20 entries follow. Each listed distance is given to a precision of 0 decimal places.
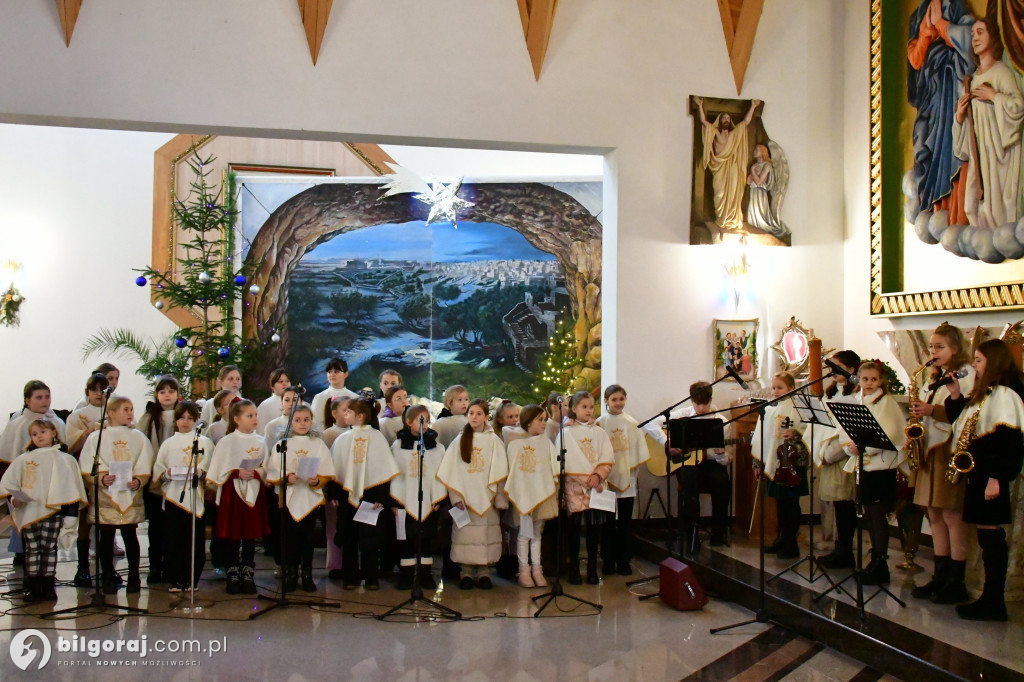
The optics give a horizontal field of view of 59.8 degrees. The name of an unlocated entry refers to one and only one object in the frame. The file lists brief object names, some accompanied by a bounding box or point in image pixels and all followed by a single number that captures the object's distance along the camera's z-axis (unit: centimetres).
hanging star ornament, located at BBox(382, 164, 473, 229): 1295
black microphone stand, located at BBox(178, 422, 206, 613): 631
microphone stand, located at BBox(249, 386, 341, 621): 627
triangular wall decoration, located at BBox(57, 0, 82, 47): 812
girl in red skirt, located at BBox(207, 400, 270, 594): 673
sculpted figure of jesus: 937
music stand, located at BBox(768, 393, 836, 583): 627
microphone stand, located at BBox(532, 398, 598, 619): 648
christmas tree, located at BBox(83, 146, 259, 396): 1079
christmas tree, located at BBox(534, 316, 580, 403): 1281
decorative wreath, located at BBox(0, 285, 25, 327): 1191
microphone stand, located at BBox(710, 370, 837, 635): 599
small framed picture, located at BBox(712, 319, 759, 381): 936
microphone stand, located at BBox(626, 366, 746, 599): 730
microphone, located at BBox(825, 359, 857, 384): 569
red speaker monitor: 655
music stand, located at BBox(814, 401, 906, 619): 571
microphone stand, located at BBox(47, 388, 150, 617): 628
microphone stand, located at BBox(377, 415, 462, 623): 625
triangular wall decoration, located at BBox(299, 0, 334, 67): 853
